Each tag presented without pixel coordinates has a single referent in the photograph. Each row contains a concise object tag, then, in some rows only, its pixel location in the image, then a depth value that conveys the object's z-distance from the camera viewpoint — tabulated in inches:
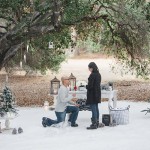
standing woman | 482.0
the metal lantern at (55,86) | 593.1
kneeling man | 480.7
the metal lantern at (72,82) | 563.2
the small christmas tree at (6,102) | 477.7
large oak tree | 618.5
